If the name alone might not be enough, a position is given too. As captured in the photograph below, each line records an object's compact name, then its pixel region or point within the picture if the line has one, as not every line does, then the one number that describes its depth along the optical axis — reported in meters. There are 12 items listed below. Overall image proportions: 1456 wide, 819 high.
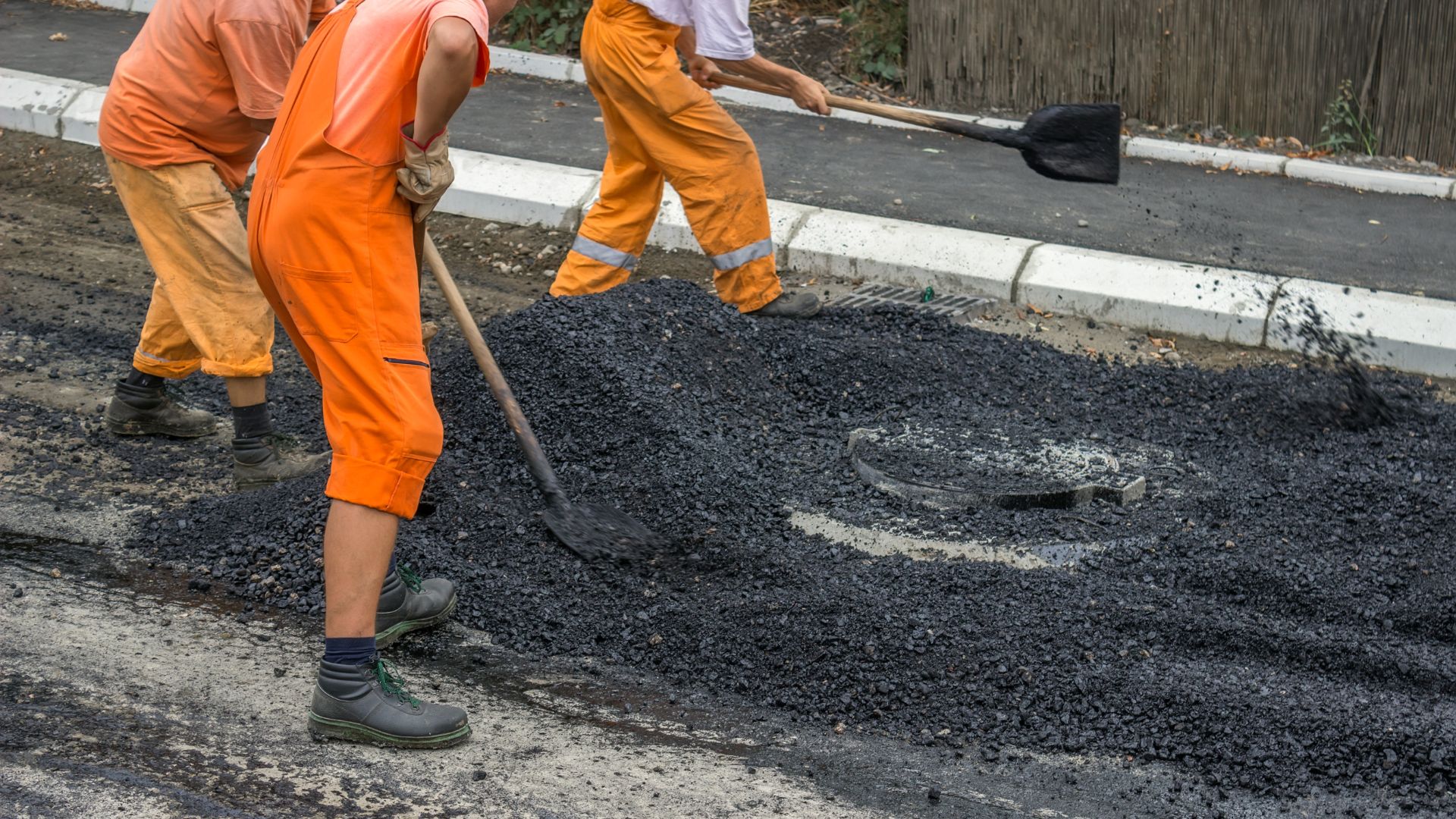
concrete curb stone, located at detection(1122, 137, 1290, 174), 8.38
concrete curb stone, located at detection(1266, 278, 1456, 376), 5.78
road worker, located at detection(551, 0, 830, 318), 5.42
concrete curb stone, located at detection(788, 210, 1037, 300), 6.59
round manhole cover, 4.28
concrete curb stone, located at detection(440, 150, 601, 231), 7.30
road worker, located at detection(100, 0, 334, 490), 4.16
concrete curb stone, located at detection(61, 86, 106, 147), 8.48
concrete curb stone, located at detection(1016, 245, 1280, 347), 6.11
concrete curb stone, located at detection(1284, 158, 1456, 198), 8.01
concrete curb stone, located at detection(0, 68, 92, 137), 8.64
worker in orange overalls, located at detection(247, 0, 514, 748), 2.98
